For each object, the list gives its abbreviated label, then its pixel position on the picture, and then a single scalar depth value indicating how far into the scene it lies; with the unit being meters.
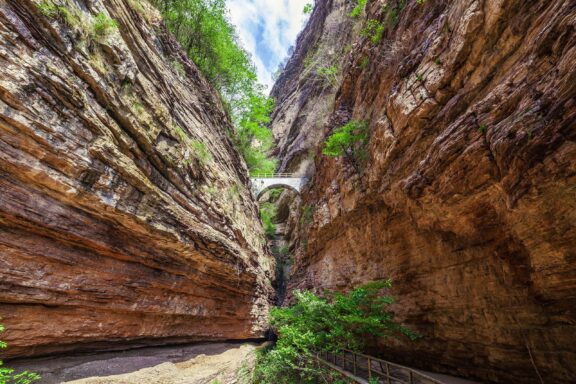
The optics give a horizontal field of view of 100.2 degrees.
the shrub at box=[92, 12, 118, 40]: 6.27
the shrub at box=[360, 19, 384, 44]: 11.41
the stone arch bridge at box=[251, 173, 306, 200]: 24.53
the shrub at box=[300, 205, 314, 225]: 17.36
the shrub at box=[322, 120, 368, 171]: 11.28
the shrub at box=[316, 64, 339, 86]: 18.77
